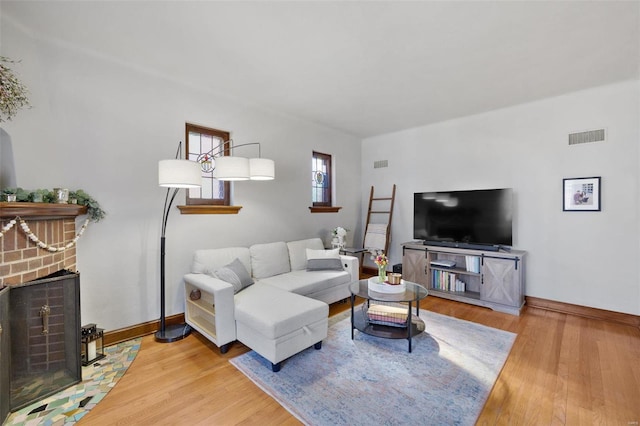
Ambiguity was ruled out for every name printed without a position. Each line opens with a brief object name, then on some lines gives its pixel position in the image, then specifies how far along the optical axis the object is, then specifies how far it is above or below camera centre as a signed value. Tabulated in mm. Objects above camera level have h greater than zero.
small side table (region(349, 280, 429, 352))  2623 -1150
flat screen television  3812 -116
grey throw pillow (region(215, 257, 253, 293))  2854 -677
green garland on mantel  1885 +103
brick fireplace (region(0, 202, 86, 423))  1751 -678
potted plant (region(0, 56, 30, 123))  1698 +755
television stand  3559 -902
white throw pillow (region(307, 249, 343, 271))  3738 -702
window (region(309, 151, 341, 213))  4872 +484
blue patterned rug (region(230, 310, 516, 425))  1831 -1330
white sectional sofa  2330 -856
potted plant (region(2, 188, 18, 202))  1816 +108
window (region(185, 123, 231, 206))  3332 +635
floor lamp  2408 +231
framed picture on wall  3336 +181
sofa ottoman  2244 -963
